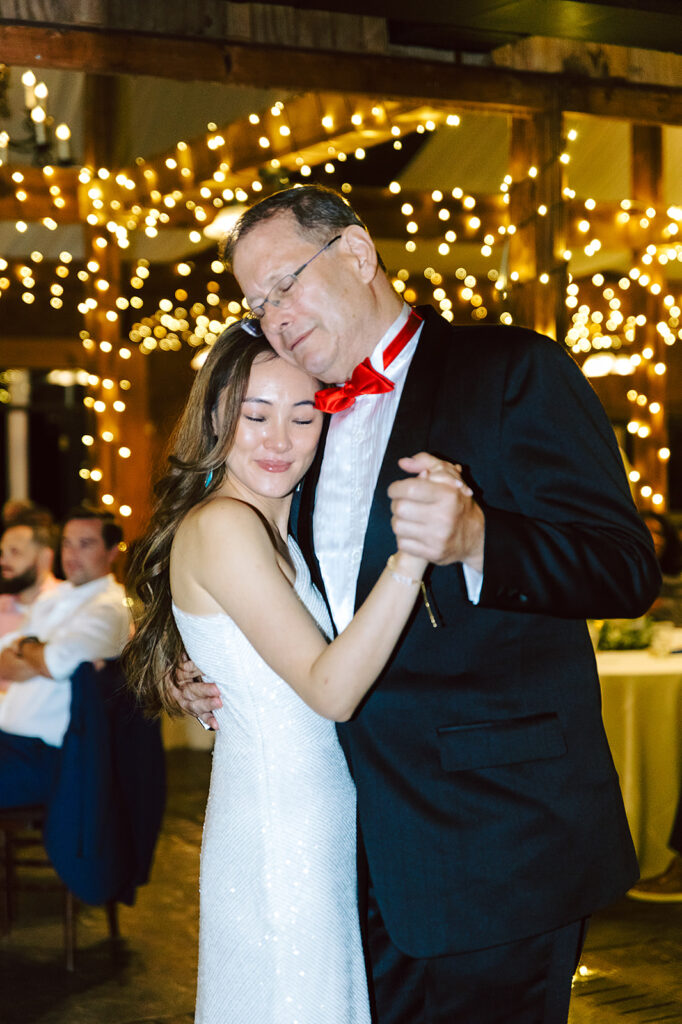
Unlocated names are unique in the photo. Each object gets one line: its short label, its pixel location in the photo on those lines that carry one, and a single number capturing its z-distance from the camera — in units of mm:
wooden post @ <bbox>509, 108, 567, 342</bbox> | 4430
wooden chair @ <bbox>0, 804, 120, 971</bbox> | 3717
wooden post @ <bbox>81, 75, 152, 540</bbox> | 7266
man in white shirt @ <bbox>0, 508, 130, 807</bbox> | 3855
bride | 1662
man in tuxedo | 1455
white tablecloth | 4059
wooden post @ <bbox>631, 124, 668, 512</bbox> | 7629
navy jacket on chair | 3492
